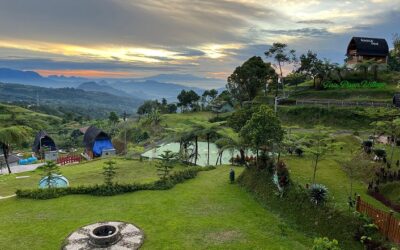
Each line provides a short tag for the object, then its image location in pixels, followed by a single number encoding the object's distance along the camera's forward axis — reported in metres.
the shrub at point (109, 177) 22.02
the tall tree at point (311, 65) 53.34
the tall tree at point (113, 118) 95.83
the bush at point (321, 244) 8.62
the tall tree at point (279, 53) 54.94
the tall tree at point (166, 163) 23.53
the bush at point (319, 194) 15.45
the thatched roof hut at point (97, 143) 49.97
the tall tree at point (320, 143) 17.38
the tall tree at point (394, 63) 63.88
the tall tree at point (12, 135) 29.95
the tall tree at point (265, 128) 19.06
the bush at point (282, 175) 17.89
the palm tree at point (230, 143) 27.16
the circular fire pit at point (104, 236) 14.51
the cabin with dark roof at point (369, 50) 58.31
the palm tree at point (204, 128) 31.27
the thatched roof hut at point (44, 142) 56.47
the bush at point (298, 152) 27.05
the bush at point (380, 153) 21.98
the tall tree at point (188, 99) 79.62
